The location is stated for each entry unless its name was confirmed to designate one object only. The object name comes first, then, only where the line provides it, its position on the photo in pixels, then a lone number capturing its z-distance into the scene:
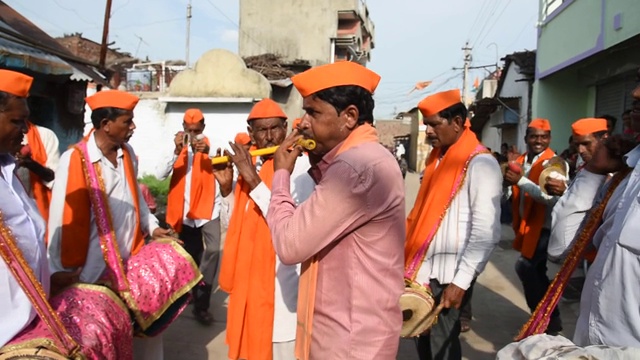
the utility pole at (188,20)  29.19
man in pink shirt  1.74
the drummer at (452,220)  2.91
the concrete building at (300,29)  26.28
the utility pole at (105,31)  9.76
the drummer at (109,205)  2.86
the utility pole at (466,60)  32.28
